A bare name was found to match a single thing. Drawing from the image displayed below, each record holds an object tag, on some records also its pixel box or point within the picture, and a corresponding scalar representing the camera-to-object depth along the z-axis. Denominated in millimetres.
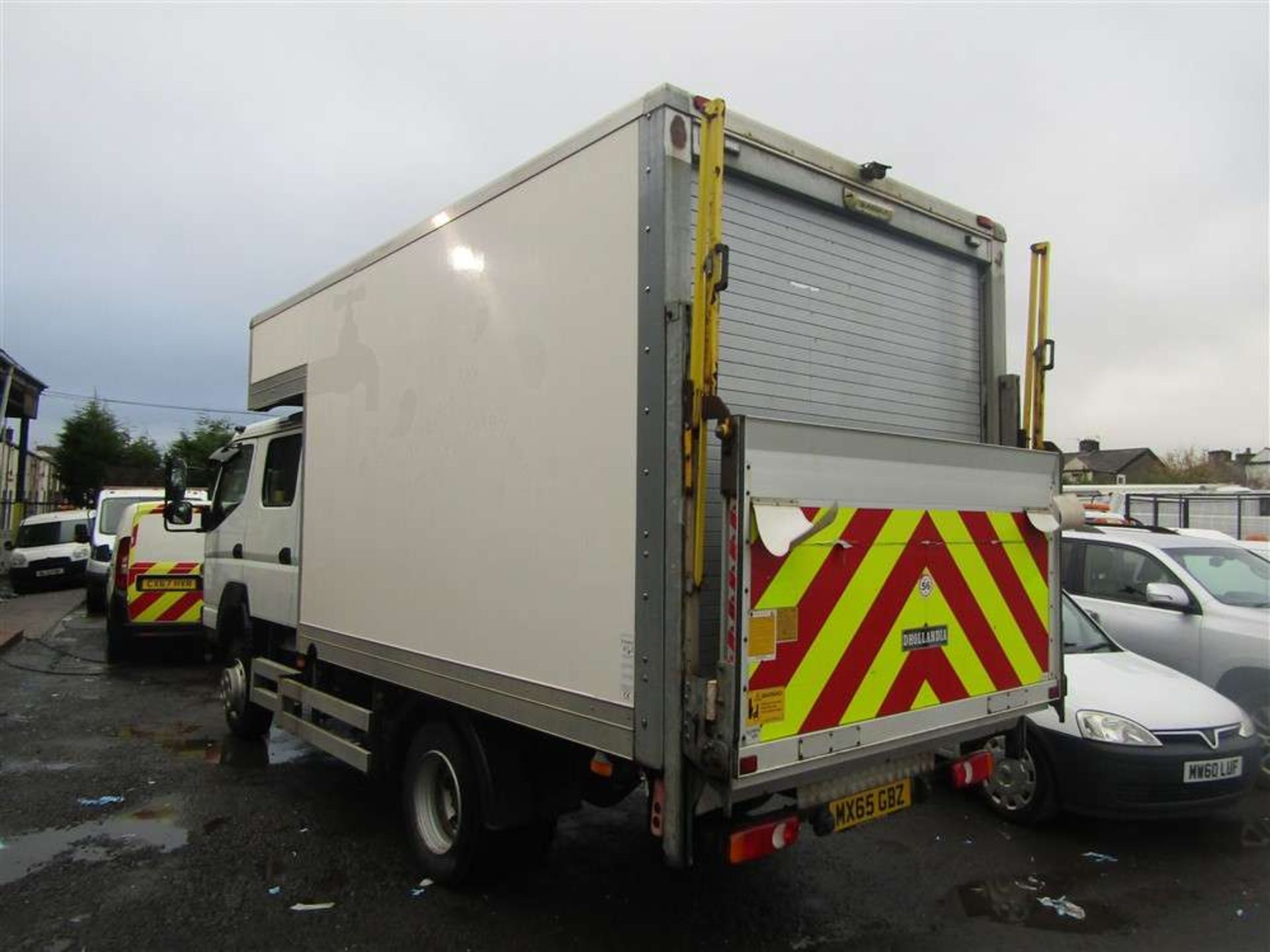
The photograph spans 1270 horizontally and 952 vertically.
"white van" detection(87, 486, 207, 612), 13796
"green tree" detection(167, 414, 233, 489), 46475
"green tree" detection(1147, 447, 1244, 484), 35531
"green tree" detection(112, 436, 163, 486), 42250
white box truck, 2719
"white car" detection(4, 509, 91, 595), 17875
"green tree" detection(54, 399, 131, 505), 38656
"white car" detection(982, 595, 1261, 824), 4469
